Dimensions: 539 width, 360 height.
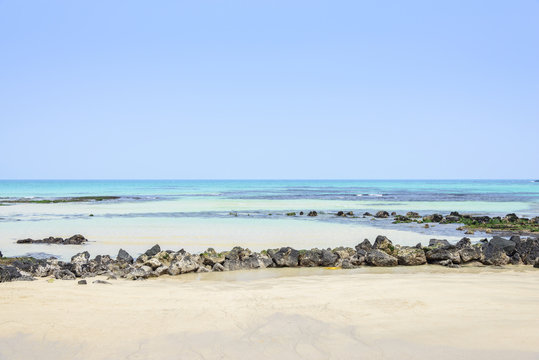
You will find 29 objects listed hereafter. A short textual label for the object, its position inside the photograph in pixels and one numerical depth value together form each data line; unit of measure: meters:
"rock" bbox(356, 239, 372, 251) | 13.25
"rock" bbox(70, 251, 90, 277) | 10.09
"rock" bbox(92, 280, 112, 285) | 8.86
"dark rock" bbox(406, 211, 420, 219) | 29.16
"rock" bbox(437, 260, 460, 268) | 11.30
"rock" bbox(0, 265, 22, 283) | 8.88
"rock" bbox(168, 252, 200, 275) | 10.45
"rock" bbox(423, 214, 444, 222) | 26.78
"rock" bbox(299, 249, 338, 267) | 11.61
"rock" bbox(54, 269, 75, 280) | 9.65
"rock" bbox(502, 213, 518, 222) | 25.72
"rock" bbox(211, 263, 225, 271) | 11.02
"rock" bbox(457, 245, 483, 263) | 11.59
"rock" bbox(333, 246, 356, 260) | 12.03
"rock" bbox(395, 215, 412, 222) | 26.46
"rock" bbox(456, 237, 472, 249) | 12.72
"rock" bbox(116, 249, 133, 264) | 11.64
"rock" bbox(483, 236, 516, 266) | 11.41
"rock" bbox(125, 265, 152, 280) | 9.77
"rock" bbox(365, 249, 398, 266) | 11.49
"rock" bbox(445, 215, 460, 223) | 26.22
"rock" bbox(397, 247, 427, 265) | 11.66
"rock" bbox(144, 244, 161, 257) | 12.38
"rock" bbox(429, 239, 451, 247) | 12.99
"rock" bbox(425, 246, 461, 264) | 11.54
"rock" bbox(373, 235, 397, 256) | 12.58
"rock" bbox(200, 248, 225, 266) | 11.34
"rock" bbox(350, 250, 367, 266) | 11.62
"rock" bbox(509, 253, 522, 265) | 11.62
